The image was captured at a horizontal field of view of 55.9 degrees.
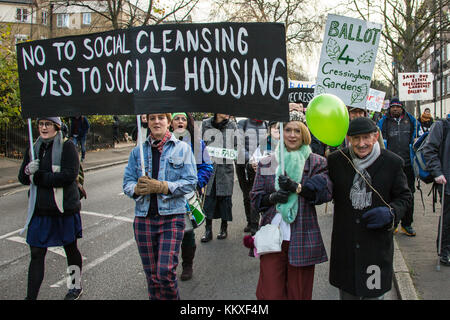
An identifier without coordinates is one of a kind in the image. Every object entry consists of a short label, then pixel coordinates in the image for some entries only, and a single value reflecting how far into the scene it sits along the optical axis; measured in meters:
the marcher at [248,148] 6.27
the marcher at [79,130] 14.34
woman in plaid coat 3.03
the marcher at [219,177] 5.95
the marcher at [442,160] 4.75
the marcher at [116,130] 22.96
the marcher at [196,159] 4.43
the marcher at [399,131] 6.45
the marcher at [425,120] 15.38
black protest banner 3.12
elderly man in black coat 2.95
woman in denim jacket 3.21
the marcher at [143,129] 6.16
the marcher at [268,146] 5.46
